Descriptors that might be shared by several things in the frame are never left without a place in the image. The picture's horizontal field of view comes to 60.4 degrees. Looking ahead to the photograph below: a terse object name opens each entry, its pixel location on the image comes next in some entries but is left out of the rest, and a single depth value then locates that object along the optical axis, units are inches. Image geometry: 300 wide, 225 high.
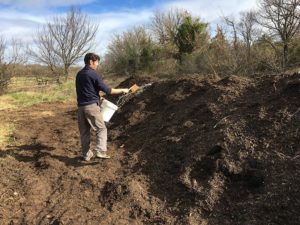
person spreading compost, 170.8
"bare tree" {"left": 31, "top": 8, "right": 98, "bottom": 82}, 824.7
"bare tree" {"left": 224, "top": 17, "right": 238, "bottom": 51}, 470.2
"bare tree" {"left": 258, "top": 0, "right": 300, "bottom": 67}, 537.2
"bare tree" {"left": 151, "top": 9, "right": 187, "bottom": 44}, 1041.9
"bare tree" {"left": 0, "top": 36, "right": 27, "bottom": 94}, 665.3
